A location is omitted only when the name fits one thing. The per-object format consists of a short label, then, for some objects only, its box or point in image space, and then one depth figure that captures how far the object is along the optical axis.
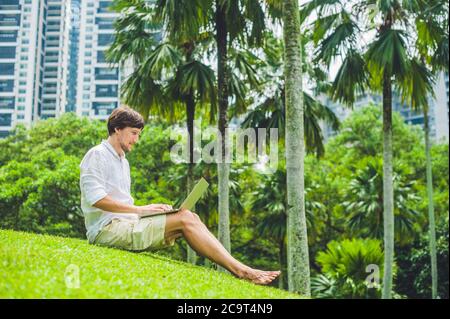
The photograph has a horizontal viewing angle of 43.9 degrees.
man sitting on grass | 5.77
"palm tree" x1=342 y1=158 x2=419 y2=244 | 23.22
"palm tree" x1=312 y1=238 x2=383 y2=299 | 20.78
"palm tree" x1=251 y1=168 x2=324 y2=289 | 24.56
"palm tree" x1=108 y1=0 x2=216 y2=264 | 15.51
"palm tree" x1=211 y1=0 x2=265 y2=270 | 12.97
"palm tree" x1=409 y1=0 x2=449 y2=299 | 13.84
